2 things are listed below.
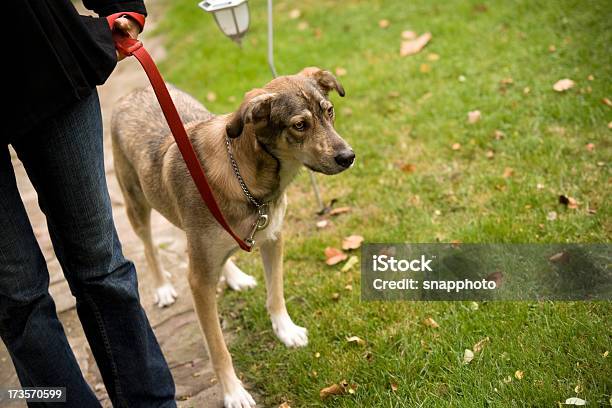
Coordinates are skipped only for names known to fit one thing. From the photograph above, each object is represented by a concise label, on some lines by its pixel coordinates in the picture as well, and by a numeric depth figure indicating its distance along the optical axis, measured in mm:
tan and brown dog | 3000
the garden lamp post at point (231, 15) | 3865
